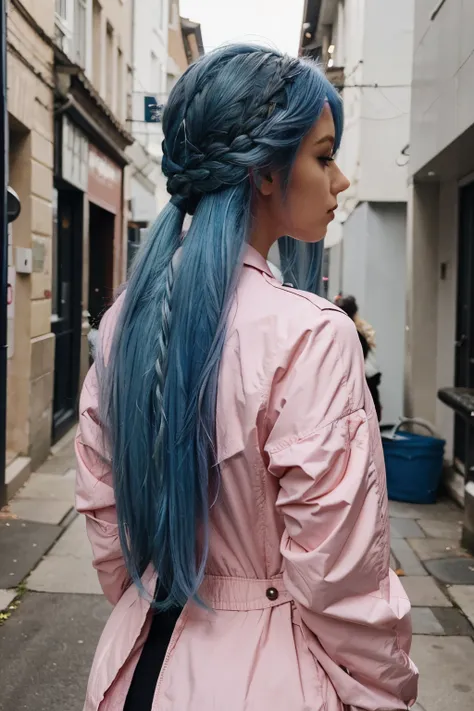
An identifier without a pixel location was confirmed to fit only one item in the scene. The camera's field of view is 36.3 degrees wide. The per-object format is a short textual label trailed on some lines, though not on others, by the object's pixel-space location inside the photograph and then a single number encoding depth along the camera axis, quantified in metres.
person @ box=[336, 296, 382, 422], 6.89
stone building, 6.33
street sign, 12.58
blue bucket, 6.42
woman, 1.00
